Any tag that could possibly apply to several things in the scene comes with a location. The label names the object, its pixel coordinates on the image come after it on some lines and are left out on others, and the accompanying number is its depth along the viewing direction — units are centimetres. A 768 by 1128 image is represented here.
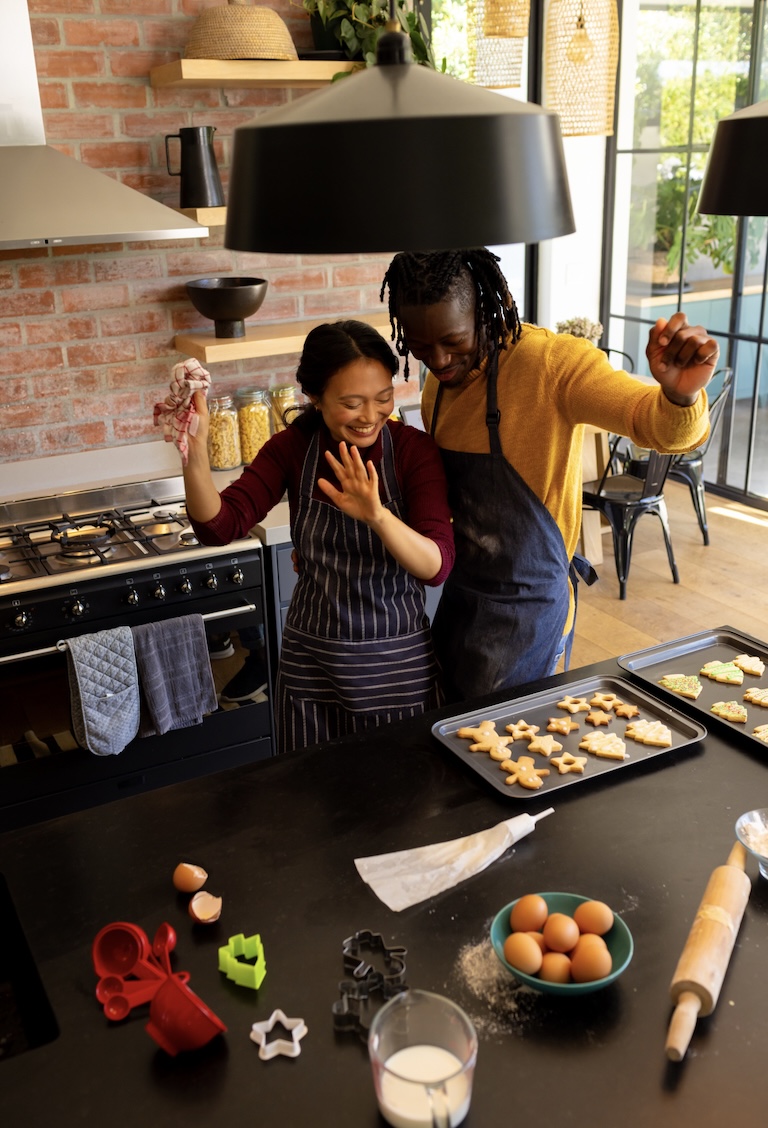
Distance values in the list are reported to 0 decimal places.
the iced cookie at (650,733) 165
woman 183
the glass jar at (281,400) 330
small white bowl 134
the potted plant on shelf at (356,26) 290
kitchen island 106
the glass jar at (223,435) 320
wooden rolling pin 109
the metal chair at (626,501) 436
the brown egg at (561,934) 118
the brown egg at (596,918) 121
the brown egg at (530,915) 122
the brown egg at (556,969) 116
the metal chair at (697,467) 477
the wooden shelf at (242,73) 275
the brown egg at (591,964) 115
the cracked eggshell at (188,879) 135
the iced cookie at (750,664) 185
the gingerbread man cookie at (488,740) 164
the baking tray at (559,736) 157
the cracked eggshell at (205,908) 130
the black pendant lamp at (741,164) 130
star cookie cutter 111
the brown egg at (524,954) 116
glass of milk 99
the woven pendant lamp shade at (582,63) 377
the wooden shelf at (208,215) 289
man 163
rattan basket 278
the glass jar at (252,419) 324
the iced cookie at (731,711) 169
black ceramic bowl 296
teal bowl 114
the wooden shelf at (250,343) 297
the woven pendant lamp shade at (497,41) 354
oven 258
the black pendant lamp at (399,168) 85
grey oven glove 258
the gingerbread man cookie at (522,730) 169
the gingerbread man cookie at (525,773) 155
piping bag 135
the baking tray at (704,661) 174
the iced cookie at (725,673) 182
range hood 235
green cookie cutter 120
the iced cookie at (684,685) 178
